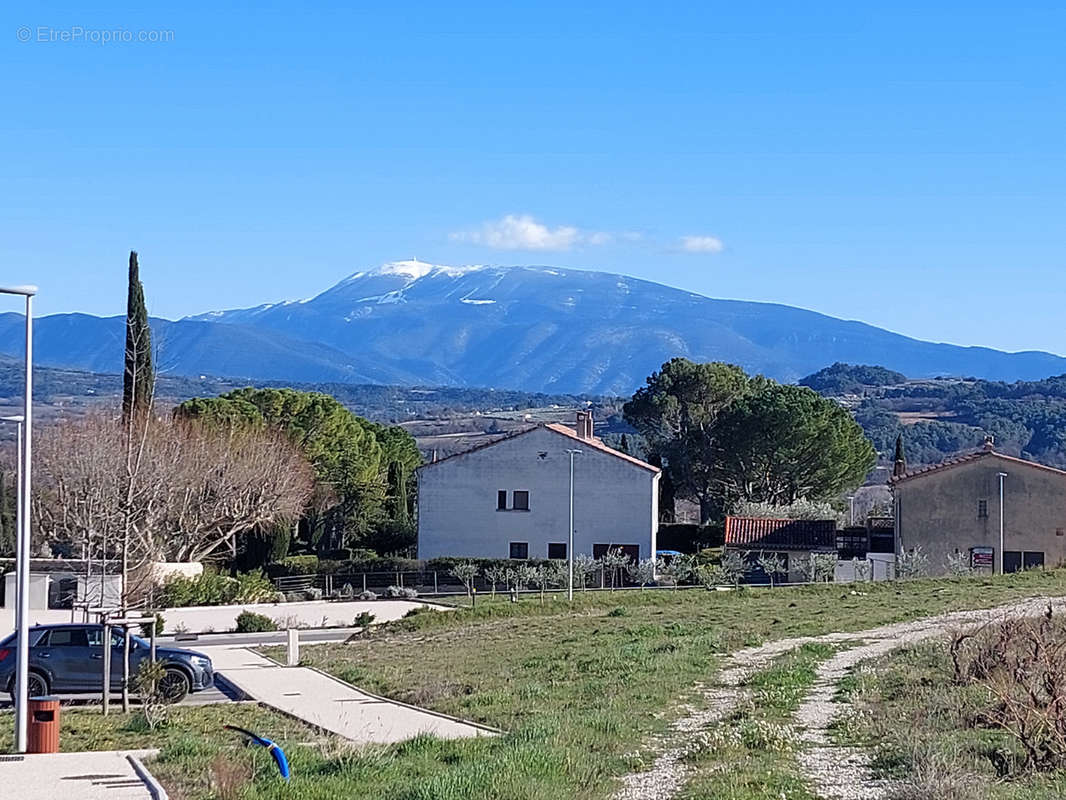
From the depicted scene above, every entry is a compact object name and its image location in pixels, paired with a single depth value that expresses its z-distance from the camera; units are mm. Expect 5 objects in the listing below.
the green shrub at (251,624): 41938
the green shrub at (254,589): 51594
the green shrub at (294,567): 59312
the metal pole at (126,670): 21659
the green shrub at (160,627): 37438
